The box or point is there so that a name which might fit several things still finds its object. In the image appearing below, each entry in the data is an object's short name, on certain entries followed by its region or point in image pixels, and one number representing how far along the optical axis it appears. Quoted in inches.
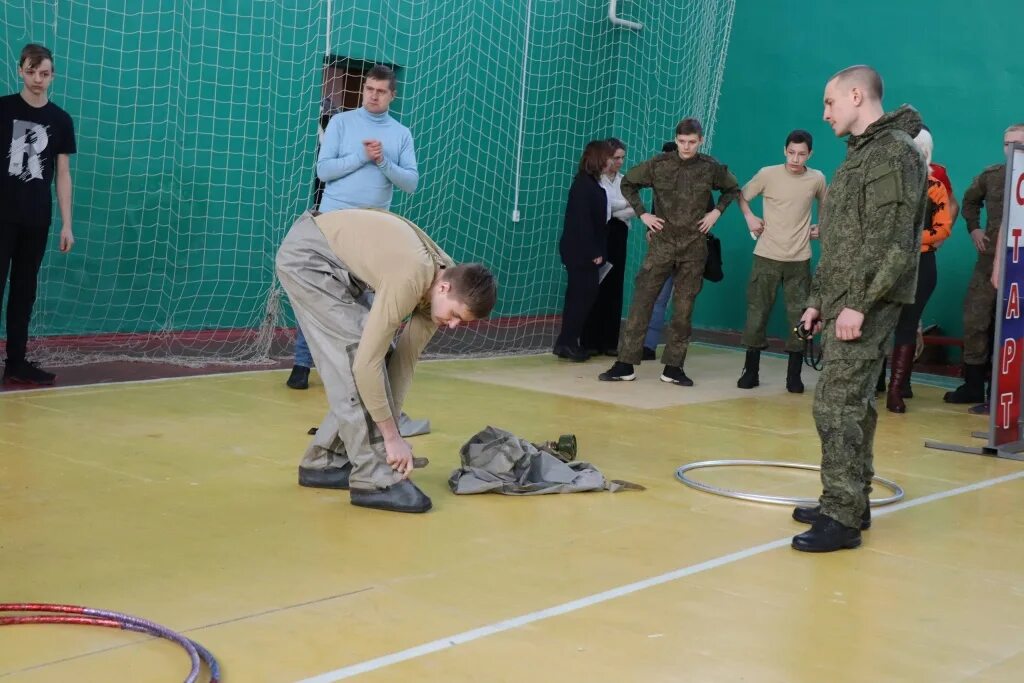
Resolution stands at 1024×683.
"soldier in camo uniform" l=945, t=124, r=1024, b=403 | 306.3
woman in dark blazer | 350.0
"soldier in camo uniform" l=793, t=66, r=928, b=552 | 166.1
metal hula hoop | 196.9
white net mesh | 323.6
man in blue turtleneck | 259.8
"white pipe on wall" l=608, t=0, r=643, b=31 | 426.9
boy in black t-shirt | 261.0
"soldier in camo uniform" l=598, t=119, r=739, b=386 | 310.8
